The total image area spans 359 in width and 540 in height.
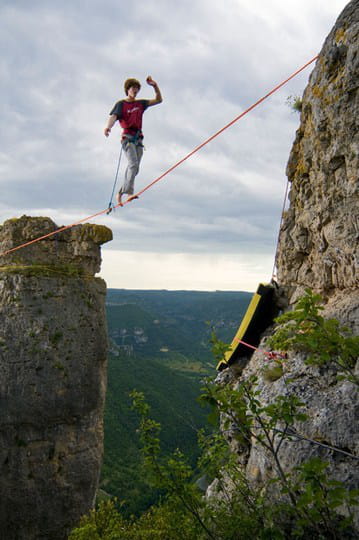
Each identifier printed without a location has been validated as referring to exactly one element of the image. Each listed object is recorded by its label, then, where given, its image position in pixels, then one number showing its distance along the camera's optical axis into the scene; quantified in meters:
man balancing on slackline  9.07
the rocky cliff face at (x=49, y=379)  10.03
